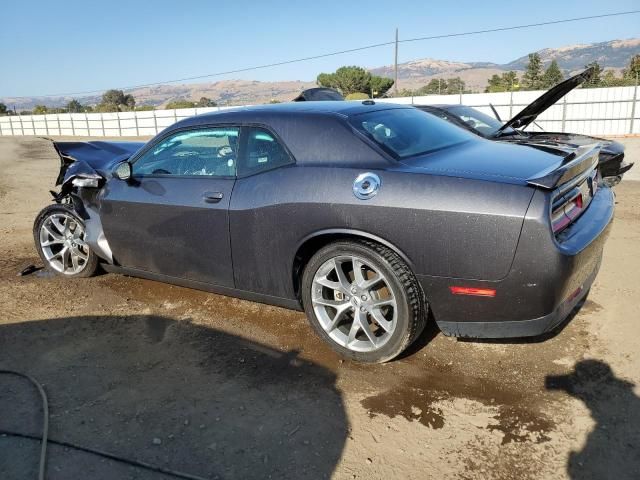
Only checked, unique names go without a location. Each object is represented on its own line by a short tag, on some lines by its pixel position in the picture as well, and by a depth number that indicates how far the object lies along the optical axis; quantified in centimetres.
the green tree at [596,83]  3095
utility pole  3914
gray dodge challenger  260
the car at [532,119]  614
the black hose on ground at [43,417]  233
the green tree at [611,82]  3152
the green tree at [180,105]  4873
